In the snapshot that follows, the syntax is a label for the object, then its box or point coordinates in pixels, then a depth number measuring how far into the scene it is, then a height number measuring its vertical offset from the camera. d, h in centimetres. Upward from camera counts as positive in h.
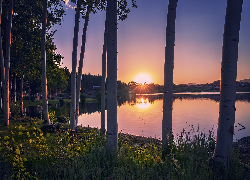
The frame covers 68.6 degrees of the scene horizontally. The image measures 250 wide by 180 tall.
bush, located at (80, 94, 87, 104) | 4879 -264
